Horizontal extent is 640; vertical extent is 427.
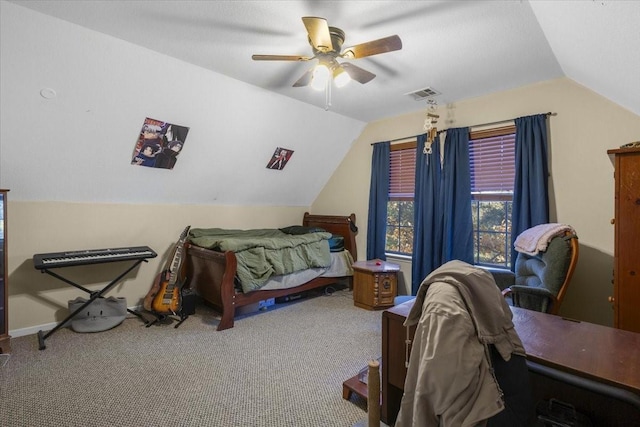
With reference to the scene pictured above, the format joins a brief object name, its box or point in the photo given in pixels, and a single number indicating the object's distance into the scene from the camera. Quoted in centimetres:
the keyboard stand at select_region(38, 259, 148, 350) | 261
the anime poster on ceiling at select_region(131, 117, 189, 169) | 307
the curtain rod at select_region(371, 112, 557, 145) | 289
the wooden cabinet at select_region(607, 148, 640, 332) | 164
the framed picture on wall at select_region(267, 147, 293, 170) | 420
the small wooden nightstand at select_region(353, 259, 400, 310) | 358
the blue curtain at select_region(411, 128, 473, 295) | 341
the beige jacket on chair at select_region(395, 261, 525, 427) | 87
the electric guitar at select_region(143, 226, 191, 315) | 319
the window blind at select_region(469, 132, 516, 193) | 320
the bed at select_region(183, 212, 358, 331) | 303
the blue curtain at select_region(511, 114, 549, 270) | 286
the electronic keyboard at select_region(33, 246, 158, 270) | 261
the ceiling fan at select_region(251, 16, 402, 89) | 183
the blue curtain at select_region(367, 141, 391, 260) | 415
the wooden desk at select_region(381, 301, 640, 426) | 102
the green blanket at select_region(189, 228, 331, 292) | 316
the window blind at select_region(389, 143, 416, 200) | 400
